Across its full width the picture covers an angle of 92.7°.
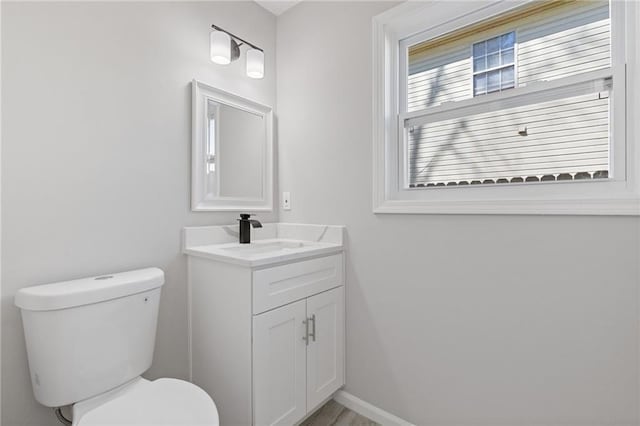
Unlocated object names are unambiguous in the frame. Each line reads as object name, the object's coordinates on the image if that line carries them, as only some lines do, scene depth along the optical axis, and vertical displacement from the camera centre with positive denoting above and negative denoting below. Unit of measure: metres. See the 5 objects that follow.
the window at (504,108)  1.10 +0.44
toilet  0.98 -0.50
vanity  1.25 -0.51
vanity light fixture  1.54 +0.86
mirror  1.57 +0.34
